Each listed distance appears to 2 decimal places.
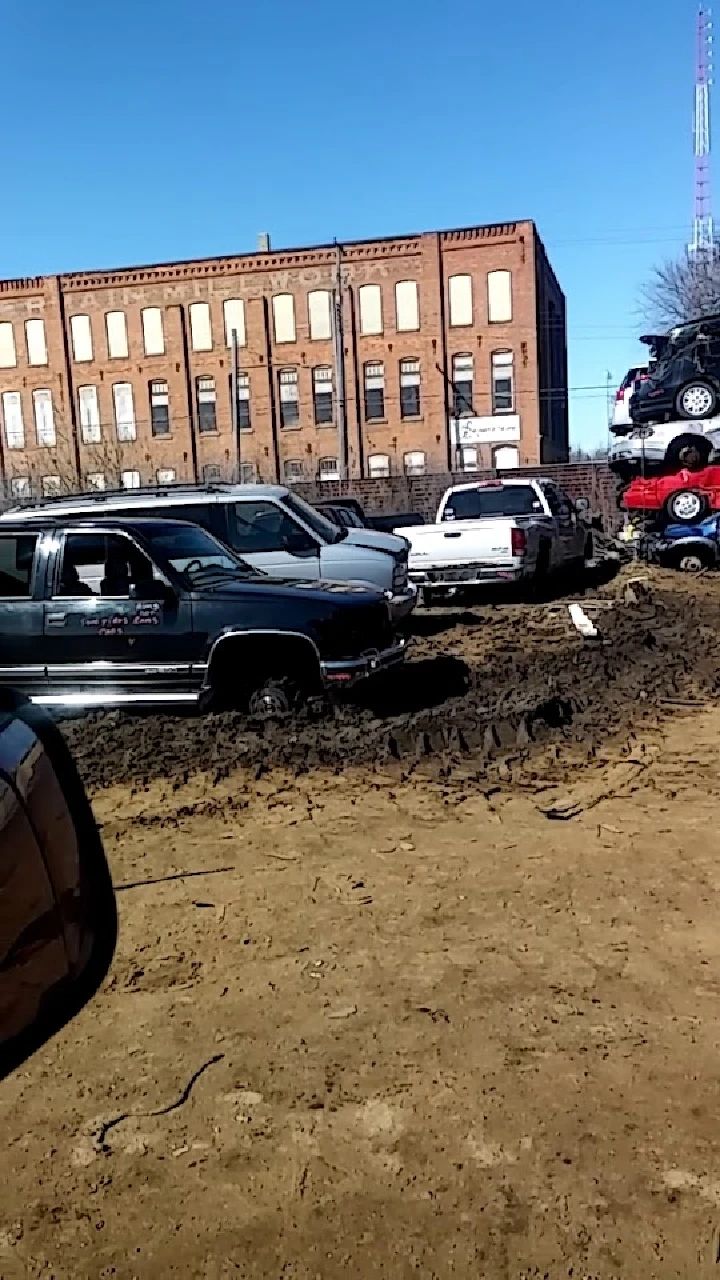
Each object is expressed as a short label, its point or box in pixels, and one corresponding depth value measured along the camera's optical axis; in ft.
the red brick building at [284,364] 159.02
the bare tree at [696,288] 136.56
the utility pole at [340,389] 120.98
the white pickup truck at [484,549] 49.34
